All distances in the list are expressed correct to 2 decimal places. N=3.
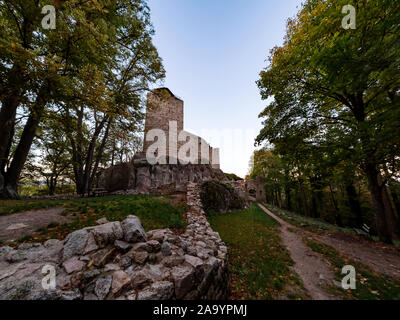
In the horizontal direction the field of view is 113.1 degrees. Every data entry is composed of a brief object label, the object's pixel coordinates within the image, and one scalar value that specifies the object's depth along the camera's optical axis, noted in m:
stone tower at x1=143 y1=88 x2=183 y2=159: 19.62
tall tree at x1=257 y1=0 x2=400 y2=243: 3.61
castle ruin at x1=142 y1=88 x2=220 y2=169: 18.38
